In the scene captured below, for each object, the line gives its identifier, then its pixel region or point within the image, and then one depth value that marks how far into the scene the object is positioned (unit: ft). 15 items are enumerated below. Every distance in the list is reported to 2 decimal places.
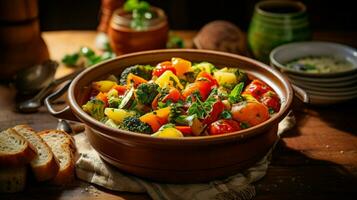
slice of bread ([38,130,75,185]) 6.82
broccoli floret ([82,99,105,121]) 6.91
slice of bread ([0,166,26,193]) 6.51
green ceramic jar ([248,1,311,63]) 9.84
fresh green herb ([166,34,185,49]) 10.80
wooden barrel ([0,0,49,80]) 9.37
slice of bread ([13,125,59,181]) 6.59
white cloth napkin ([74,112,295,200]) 6.46
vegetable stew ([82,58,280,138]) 6.45
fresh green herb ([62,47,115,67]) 10.21
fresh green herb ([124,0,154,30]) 10.03
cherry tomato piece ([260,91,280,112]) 7.13
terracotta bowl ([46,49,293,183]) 5.99
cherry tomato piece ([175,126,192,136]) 6.39
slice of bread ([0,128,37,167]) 6.40
